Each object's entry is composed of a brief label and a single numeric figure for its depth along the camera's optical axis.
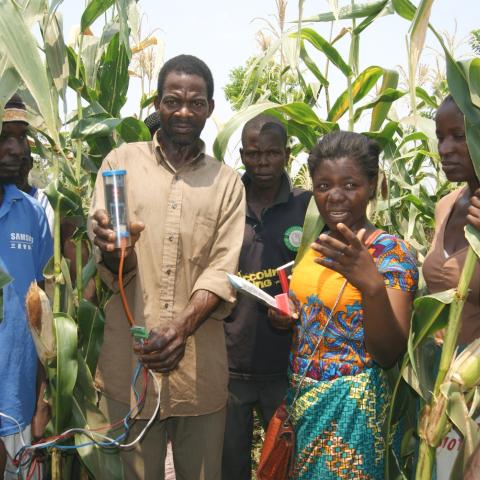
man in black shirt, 2.27
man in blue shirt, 1.78
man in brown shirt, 1.74
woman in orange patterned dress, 1.55
